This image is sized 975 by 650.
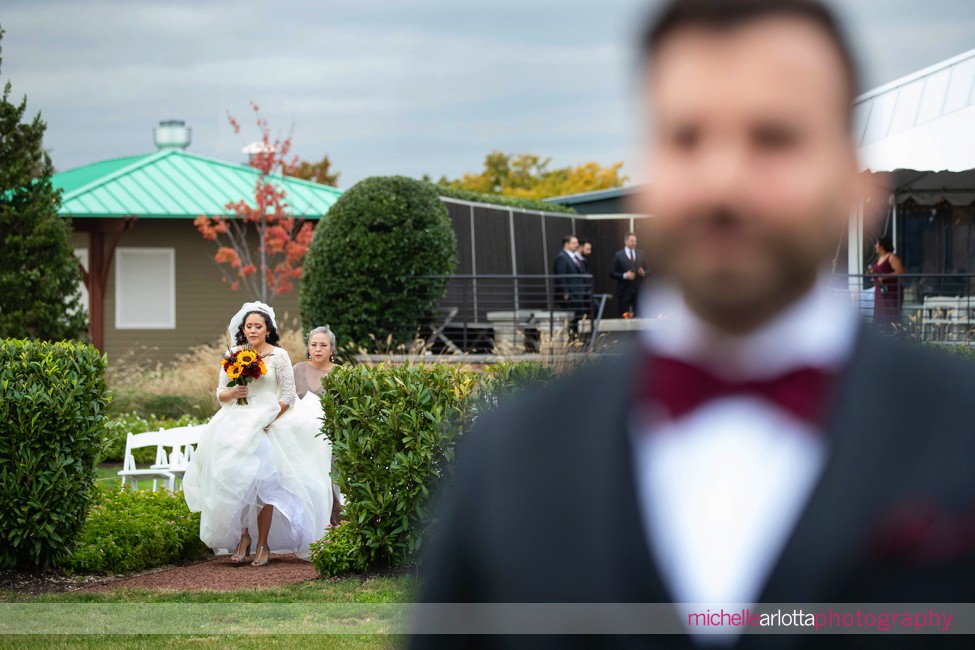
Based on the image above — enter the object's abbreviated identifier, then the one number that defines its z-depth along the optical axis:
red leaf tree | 30.77
